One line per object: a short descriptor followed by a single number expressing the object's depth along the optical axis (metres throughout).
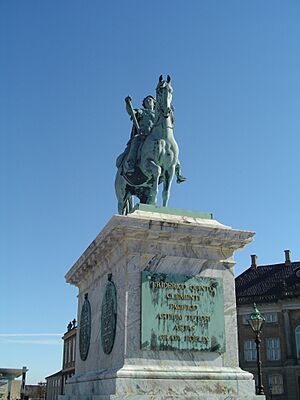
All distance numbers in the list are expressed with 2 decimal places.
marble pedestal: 8.27
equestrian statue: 10.73
